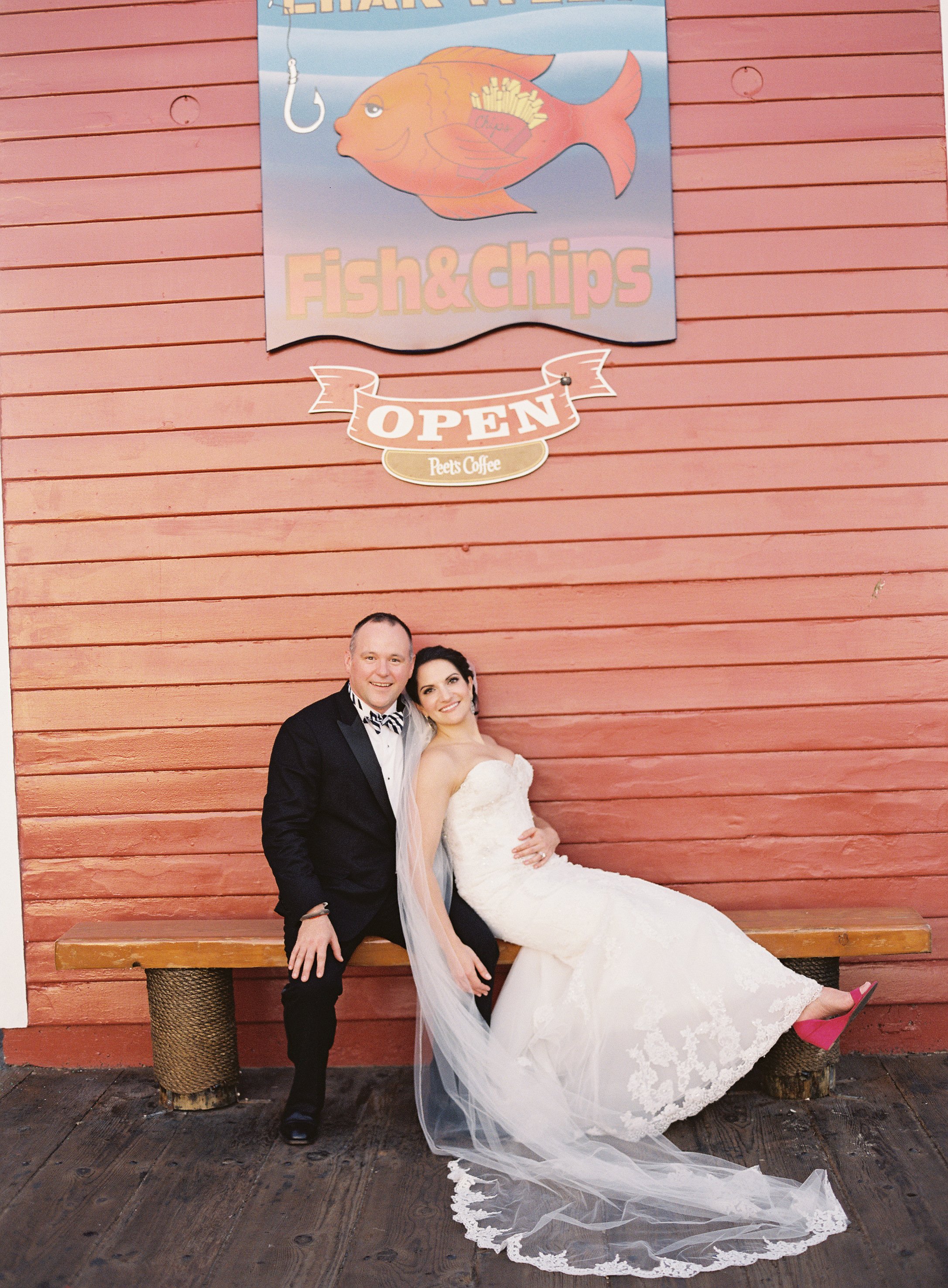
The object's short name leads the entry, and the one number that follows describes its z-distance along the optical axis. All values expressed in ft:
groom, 9.48
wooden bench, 9.84
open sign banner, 10.96
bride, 7.93
